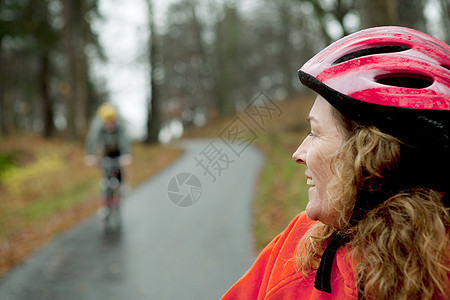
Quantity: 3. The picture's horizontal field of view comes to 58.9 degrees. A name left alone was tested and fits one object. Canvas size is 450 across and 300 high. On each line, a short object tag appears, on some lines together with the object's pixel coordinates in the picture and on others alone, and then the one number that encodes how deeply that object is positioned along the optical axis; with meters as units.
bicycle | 7.84
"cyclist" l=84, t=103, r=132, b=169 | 7.41
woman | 1.09
